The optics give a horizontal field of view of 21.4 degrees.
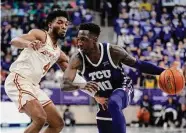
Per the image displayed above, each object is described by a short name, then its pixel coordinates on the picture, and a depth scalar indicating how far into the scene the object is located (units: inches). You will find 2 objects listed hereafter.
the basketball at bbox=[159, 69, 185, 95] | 264.1
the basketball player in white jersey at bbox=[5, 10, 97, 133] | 268.5
